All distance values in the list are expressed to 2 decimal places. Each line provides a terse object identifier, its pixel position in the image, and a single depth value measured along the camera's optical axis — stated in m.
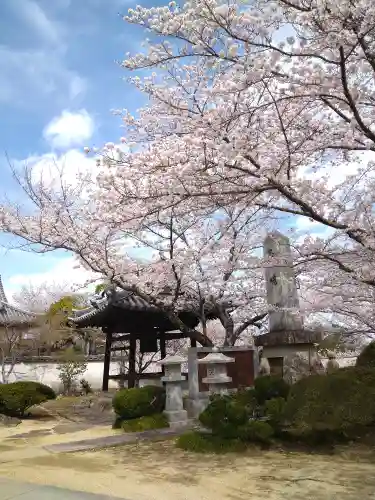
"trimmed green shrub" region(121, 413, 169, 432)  8.68
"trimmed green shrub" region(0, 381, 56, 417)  11.77
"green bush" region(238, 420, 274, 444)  6.39
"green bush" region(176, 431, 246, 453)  6.34
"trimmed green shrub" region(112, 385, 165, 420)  9.16
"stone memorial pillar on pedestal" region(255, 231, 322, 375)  9.23
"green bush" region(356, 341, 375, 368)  6.94
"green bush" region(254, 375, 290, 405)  7.28
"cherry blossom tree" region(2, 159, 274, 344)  9.36
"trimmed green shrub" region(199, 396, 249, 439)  6.54
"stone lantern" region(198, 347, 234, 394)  8.59
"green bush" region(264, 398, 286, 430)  6.53
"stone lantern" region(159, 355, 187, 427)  9.09
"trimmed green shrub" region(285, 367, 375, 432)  6.01
